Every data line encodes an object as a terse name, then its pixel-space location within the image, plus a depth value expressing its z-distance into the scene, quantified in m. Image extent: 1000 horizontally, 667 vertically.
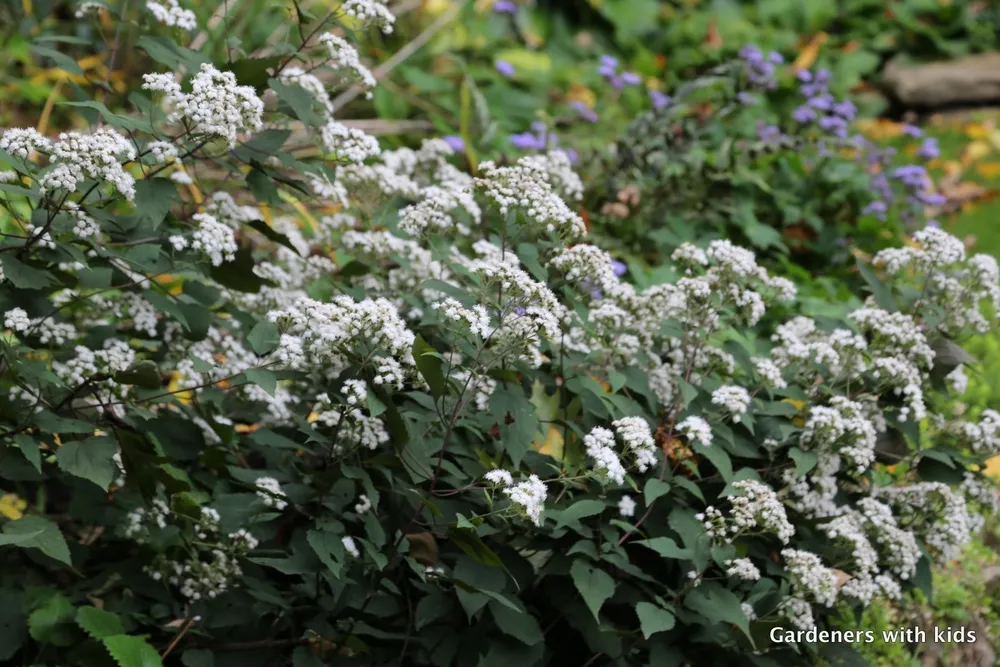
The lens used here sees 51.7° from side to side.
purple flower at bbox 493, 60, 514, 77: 5.44
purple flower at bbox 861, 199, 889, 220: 4.59
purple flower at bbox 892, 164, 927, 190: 4.76
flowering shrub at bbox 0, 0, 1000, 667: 2.22
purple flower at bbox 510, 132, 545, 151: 4.65
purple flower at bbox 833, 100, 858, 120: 4.71
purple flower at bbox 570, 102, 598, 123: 4.97
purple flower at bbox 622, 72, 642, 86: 4.98
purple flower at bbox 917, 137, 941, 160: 5.01
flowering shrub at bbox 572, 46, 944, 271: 4.31
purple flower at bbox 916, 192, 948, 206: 4.88
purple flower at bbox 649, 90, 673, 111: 4.54
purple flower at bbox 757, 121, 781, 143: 4.77
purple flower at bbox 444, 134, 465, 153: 4.81
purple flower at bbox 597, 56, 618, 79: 5.07
